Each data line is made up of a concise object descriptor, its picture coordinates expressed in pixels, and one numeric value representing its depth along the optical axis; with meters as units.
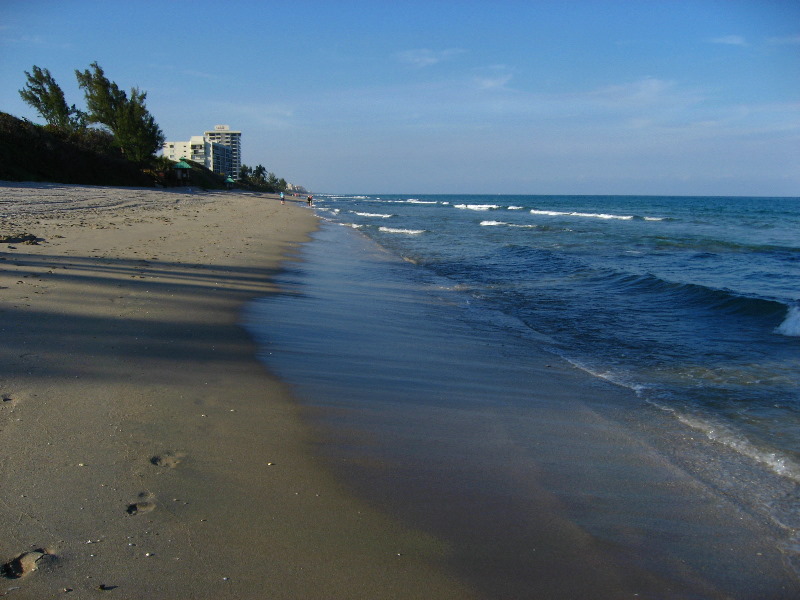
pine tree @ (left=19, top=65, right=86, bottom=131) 46.03
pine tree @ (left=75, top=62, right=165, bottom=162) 45.72
